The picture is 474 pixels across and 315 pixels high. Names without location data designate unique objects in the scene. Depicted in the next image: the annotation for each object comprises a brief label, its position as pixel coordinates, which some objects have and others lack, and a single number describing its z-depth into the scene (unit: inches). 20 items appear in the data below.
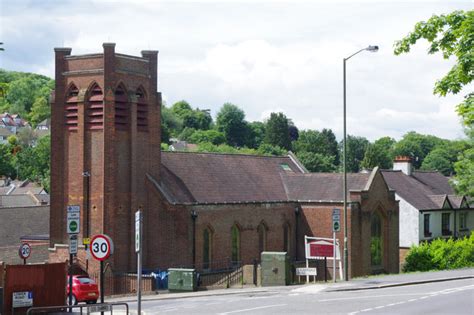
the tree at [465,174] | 2571.4
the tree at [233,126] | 7096.5
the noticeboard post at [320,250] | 1625.2
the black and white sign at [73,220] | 943.7
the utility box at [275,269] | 1475.1
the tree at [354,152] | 6261.8
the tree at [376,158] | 4809.8
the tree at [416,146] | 7168.3
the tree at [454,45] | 642.2
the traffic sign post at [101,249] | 780.0
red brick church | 1571.1
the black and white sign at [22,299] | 964.0
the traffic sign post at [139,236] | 806.2
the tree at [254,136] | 7199.8
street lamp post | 1416.1
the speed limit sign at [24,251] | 1348.7
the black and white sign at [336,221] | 1424.7
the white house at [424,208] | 2508.6
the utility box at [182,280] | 1481.3
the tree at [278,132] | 6205.7
